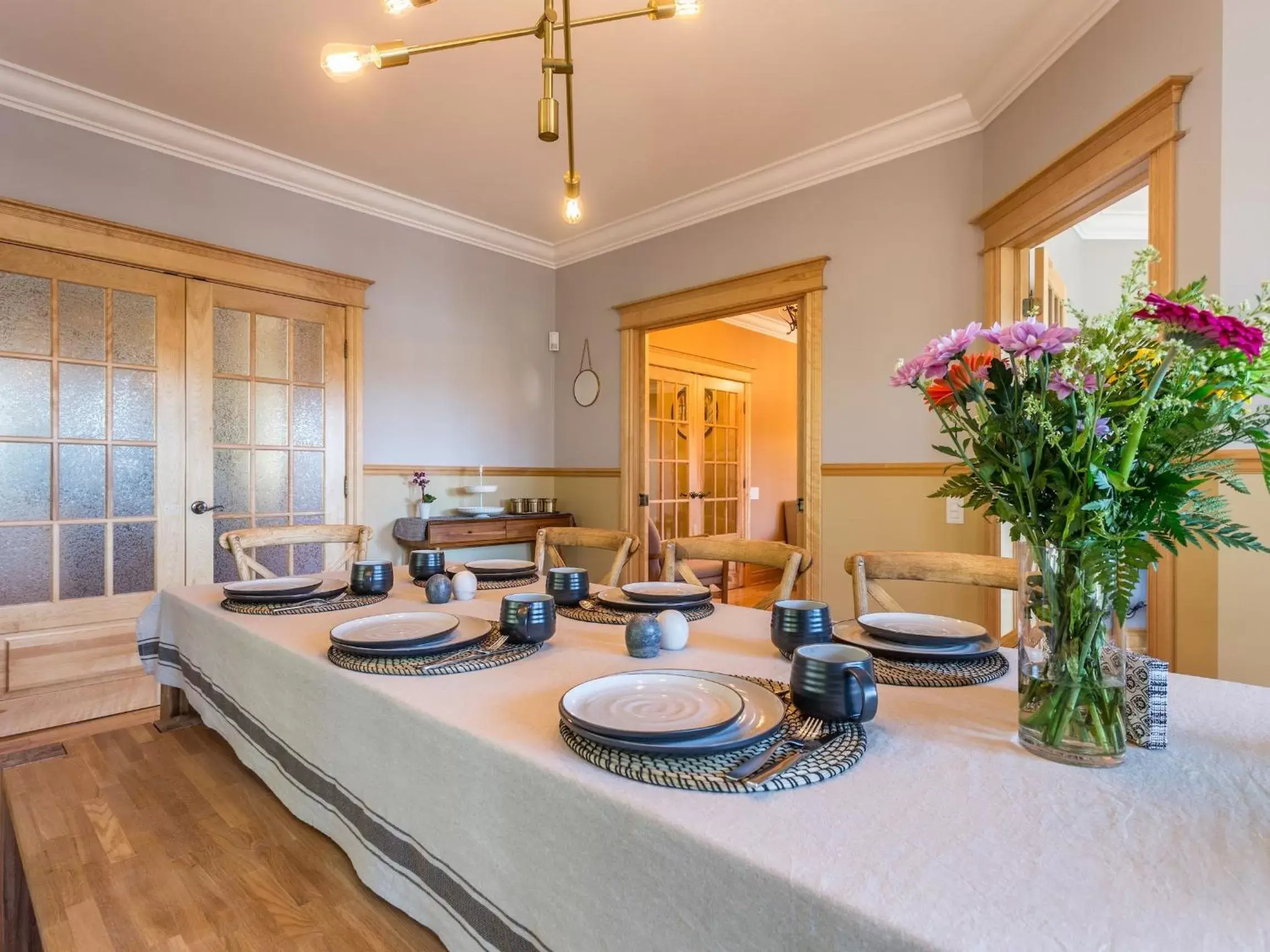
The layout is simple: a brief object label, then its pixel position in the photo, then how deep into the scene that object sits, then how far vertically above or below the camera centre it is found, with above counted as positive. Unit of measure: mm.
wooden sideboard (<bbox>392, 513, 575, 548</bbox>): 3631 -366
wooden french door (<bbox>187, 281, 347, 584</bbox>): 3102 +242
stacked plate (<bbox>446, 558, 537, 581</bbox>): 1812 -291
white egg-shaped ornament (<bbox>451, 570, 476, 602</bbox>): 1533 -280
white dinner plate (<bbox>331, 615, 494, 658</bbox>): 1002 -286
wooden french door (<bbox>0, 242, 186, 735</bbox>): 2648 -35
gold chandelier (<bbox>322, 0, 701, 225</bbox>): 1391 +924
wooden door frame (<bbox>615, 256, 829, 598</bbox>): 3289 +693
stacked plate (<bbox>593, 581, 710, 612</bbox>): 1407 -287
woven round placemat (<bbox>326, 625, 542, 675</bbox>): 947 -295
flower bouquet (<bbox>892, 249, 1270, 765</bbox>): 645 +12
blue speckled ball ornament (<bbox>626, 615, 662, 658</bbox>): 1044 -273
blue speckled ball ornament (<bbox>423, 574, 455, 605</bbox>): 1476 -277
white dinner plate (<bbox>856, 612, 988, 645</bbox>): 1065 -280
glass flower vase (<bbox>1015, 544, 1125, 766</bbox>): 671 -211
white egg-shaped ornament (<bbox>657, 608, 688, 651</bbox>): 1107 -278
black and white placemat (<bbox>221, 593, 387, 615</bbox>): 1369 -302
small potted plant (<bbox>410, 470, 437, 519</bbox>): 3822 -163
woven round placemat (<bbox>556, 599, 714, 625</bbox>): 1337 -309
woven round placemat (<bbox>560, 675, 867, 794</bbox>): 596 -288
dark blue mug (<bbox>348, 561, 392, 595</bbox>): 1566 -269
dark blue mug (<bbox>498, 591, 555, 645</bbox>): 1073 -251
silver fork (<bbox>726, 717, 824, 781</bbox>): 614 -288
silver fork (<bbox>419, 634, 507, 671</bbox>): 981 -296
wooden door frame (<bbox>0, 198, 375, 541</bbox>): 2672 +966
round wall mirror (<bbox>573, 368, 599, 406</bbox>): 4371 +555
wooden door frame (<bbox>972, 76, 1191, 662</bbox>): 1862 +949
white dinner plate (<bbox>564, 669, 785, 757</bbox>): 645 -278
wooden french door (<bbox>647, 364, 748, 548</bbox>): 5379 +137
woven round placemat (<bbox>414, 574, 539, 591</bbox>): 1722 -314
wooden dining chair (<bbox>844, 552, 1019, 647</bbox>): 1459 -232
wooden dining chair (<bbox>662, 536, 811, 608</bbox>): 1627 -244
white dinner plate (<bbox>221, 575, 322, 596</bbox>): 1478 -284
